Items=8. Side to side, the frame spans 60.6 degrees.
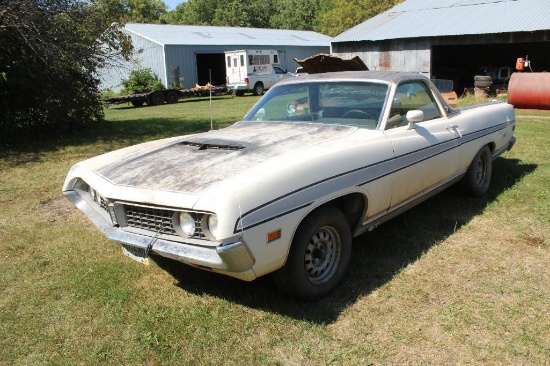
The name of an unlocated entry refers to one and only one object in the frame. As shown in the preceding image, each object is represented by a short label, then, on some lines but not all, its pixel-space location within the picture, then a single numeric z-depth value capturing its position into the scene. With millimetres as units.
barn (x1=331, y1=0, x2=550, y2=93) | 16141
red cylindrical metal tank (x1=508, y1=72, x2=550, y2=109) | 12367
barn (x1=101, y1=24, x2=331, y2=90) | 29016
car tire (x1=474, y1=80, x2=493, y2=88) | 16125
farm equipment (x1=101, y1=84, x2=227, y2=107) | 23000
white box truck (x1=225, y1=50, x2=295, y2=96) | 27297
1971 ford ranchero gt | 2805
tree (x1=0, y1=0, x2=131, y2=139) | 9711
